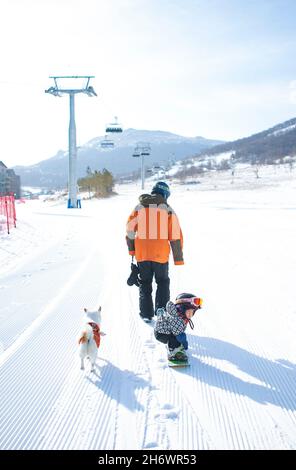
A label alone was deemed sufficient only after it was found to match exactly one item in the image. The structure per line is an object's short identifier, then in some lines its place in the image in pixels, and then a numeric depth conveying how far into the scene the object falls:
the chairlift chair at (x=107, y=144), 42.03
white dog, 3.62
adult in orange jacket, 4.66
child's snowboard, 3.79
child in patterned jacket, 3.94
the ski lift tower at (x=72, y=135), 28.49
